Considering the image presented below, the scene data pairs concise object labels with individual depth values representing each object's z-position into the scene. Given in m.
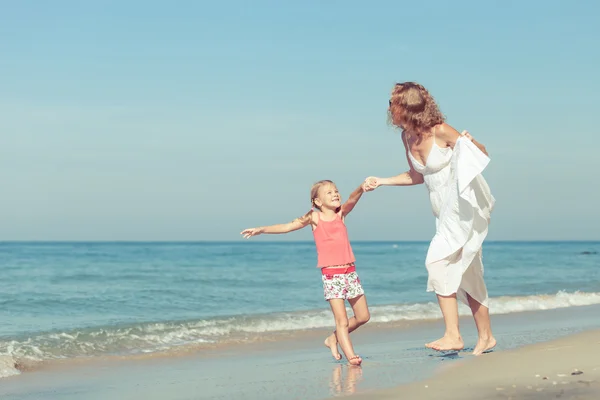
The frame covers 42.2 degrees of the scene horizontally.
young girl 6.02
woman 5.66
